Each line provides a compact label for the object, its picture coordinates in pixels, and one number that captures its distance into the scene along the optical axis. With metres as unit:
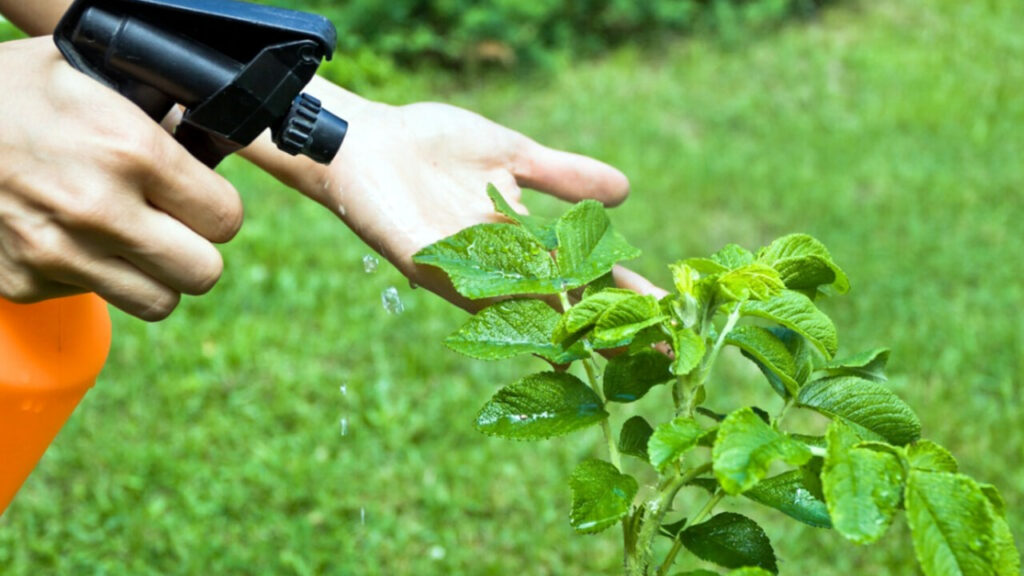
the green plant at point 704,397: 0.63
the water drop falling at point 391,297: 0.86
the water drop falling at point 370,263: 0.87
